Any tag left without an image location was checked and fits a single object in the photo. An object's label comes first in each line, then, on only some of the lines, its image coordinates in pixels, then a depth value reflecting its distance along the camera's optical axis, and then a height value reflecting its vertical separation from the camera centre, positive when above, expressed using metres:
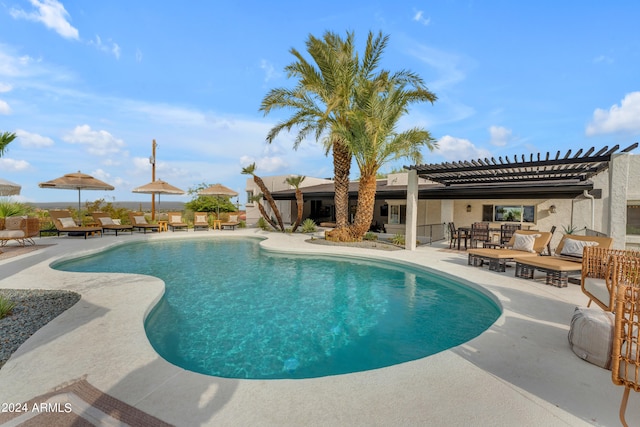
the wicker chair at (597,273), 4.77 -1.09
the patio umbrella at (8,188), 10.73 +0.70
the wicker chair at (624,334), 2.34 -0.99
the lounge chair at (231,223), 21.73 -1.02
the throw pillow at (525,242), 9.60 -0.92
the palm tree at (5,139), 8.76 +2.08
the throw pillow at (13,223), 12.47 -0.75
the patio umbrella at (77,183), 16.70 +1.45
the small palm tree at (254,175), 19.53 +2.45
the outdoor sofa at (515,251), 9.00 -1.21
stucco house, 8.45 +0.94
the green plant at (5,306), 4.78 -1.76
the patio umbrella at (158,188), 20.55 +1.47
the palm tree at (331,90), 14.25 +6.36
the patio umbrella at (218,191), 22.20 +1.45
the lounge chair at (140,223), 18.62 -0.98
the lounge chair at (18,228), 11.62 -1.00
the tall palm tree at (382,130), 13.30 +3.94
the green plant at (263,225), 22.43 -1.19
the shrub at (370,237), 16.42 -1.44
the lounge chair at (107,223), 17.19 -0.96
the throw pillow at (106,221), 17.45 -0.83
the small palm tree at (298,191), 19.23 +1.35
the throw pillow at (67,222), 15.55 -0.85
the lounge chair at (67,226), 15.20 -1.05
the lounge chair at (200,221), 21.47 -0.89
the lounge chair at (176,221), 20.38 -0.89
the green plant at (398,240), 15.11 -1.47
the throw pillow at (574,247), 8.17 -0.92
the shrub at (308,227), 20.53 -1.16
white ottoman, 3.35 -1.48
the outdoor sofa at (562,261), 7.34 -1.27
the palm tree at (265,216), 20.28 -0.41
